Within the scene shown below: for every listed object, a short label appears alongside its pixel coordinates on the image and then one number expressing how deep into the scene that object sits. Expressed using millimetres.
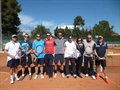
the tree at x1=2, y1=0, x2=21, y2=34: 18605
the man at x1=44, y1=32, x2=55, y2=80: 3023
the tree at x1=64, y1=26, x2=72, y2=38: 20340
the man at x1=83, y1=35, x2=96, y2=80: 3056
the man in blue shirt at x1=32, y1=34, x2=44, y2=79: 3017
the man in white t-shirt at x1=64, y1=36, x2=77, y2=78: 3096
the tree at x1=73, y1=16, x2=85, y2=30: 23030
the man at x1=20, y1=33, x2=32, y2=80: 2989
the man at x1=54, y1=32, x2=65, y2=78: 3098
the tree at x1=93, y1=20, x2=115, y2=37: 23639
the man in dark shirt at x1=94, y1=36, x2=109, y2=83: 2934
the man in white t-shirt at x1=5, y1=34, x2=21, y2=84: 2783
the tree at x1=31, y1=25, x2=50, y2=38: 21869
